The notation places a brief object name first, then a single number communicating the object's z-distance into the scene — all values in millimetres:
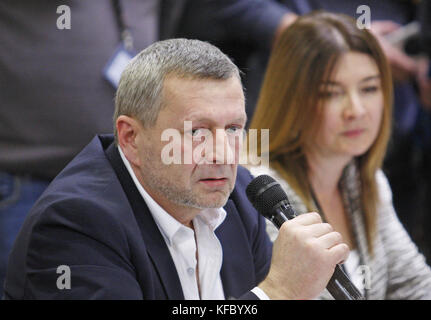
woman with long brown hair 4319
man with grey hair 3863
